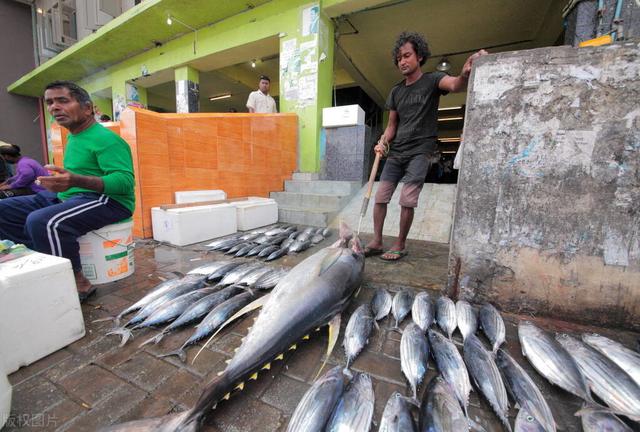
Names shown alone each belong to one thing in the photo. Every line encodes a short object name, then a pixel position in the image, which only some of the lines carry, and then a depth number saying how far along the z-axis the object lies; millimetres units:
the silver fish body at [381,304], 2140
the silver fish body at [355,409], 1176
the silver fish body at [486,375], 1299
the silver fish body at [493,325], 1781
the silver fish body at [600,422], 1132
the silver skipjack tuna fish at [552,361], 1399
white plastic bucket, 2557
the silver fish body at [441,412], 1135
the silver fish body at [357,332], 1696
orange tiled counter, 4211
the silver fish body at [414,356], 1467
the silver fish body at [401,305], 2092
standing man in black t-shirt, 3125
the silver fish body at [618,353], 1464
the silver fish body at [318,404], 1170
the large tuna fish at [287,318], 1159
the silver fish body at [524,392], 1204
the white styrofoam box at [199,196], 4750
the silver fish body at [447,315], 1936
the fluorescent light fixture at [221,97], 14570
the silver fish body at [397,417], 1161
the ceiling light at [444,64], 9193
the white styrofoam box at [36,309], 1508
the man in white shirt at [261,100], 7070
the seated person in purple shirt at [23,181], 4211
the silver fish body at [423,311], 1980
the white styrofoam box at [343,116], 6469
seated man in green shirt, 2197
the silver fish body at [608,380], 1269
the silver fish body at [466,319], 1885
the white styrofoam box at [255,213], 4957
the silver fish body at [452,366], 1377
